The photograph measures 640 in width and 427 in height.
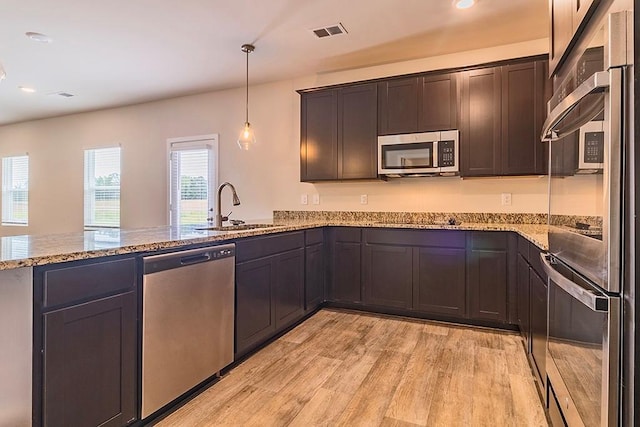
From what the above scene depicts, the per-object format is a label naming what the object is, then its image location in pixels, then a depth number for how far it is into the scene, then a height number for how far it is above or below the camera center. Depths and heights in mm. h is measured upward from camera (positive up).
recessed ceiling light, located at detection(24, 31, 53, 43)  3316 +1595
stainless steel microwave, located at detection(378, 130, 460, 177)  3457 +569
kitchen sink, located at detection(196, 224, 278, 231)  2883 -137
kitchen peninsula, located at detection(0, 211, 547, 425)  1329 -406
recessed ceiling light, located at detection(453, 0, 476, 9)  2743 +1590
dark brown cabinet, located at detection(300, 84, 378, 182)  3822 +843
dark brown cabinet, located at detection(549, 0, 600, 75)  1212 +738
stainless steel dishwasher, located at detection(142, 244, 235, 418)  1782 -598
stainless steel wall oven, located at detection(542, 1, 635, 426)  941 -15
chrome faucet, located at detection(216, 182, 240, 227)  3034 -61
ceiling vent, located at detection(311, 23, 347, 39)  3186 +1618
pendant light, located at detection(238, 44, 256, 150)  3309 +665
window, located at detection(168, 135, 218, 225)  5008 +460
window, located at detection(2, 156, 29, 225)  6582 +354
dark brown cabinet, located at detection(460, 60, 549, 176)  3184 +844
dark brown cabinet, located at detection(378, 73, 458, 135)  3494 +1070
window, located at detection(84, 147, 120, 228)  5711 +356
